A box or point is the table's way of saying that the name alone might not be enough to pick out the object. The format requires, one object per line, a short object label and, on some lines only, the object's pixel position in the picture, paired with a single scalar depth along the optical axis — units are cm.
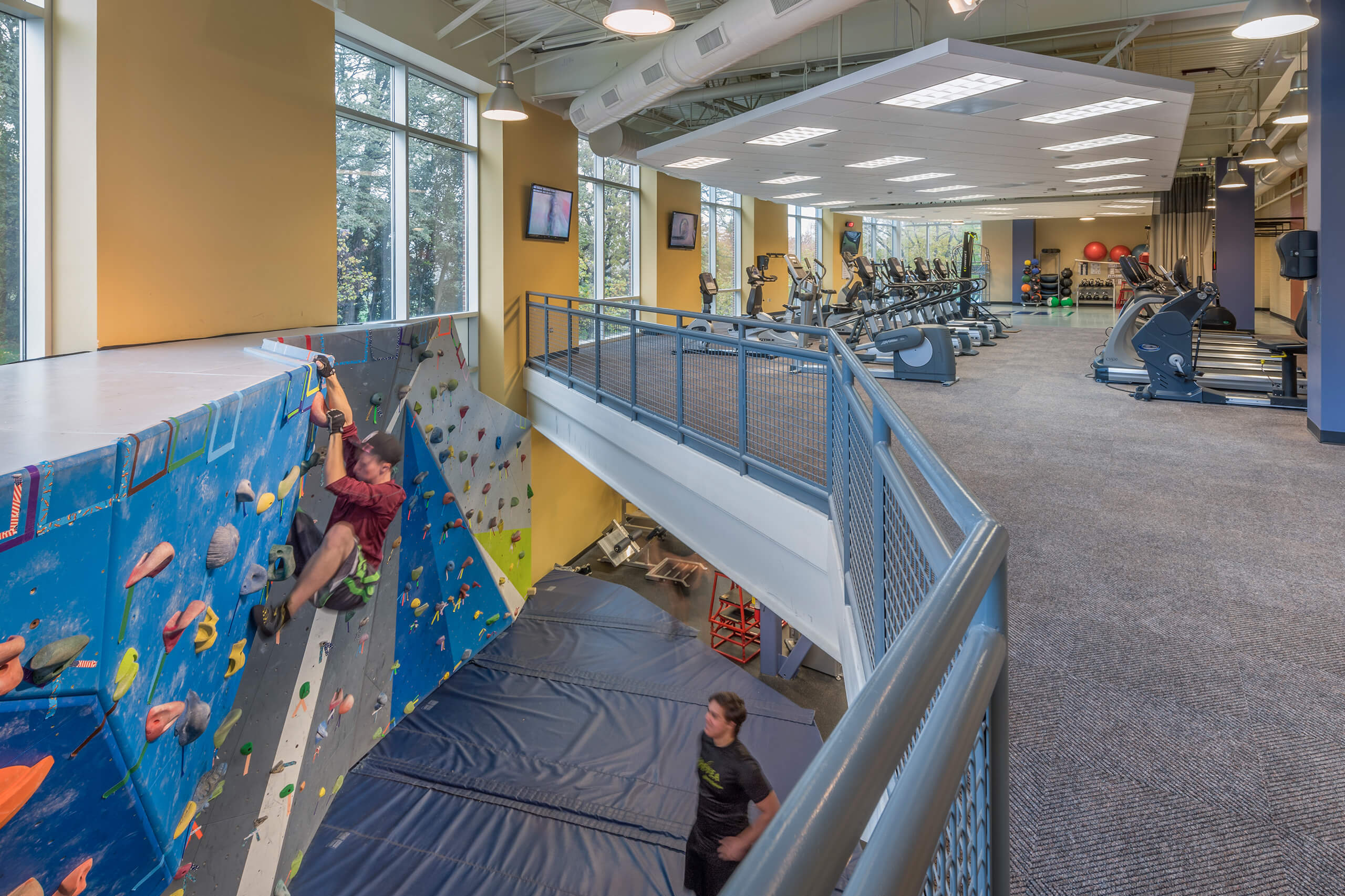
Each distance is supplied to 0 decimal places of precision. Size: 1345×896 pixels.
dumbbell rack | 2406
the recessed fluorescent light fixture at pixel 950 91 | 565
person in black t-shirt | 375
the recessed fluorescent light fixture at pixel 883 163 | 954
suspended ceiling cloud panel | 544
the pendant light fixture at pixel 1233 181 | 1323
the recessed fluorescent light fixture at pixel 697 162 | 958
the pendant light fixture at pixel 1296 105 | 683
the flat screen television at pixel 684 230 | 1309
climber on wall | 458
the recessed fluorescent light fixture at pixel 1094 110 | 639
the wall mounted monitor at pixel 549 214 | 952
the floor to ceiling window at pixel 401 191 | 726
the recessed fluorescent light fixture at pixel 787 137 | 767
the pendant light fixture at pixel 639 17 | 389
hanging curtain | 1672
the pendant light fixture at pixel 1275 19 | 404
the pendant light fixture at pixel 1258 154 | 1032
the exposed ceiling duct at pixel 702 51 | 491
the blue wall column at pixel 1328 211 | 483
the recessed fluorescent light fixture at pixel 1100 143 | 809
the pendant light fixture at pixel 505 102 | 628
